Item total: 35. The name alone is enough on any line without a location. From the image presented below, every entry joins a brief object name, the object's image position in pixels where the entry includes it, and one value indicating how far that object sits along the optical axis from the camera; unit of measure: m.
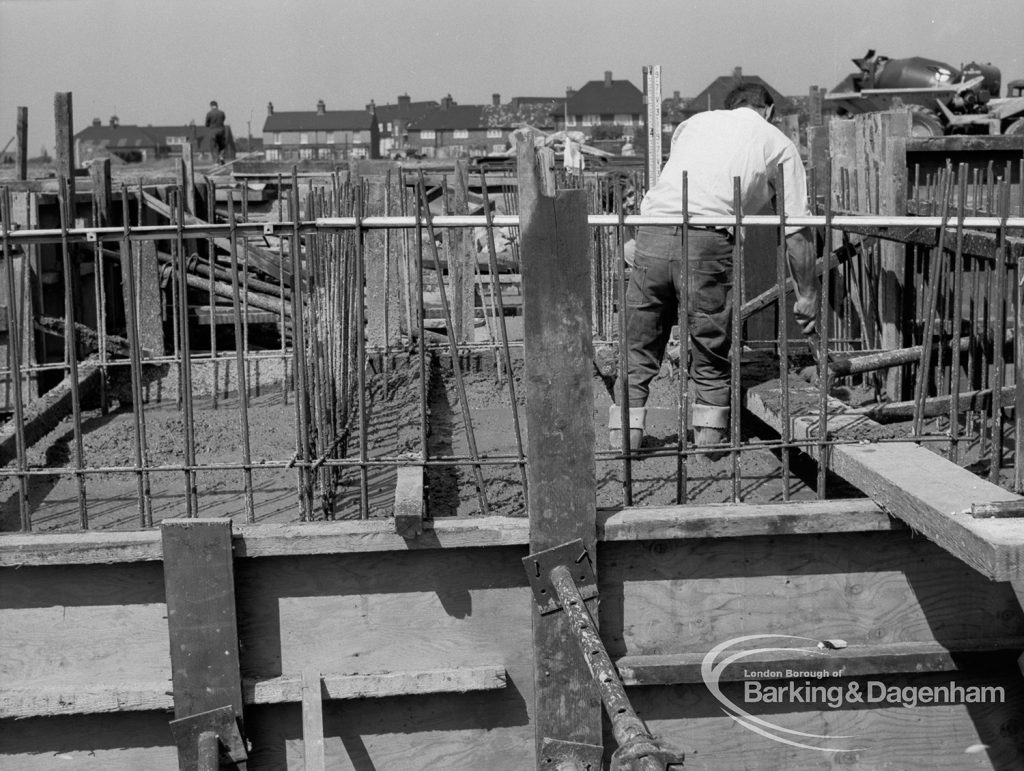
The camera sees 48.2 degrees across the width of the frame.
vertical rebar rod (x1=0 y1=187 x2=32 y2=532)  4.01
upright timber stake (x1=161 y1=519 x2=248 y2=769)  3.69
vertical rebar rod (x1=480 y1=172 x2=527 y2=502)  4.02
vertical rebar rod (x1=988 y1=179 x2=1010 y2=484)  4.04
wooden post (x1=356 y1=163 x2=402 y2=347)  9.51
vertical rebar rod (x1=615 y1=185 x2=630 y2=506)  4.01
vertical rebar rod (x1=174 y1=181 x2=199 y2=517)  4.02
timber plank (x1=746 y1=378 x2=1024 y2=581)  3.04
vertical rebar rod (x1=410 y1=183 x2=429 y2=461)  3.97
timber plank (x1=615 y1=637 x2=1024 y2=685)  3.81
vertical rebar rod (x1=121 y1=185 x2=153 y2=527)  4.08
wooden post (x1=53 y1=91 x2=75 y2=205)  11.74
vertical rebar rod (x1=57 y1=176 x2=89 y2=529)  4.05
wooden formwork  3.72
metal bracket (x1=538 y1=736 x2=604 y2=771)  3.82
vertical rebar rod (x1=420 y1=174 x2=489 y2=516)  4.10
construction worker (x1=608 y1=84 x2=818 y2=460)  5.86
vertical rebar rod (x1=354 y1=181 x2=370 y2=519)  3.99
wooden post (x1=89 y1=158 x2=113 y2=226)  10.84
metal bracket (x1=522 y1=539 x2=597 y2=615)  3.71
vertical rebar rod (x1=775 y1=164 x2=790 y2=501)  4.04
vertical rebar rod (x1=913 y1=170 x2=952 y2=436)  4.13
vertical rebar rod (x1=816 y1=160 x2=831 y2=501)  4.12
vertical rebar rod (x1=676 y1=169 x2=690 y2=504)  4.02
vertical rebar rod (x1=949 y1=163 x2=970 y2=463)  4.03
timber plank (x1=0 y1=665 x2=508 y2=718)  3.74
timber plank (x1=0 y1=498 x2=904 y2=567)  3.71
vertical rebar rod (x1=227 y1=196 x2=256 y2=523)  4.01
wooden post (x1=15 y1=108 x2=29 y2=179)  13.55
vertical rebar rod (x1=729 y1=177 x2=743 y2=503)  4.07
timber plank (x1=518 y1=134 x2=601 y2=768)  3.60
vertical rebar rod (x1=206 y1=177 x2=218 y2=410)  8.70
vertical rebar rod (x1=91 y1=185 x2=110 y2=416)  7.54
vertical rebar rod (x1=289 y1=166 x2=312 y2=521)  4.07
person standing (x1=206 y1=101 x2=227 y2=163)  34.91
